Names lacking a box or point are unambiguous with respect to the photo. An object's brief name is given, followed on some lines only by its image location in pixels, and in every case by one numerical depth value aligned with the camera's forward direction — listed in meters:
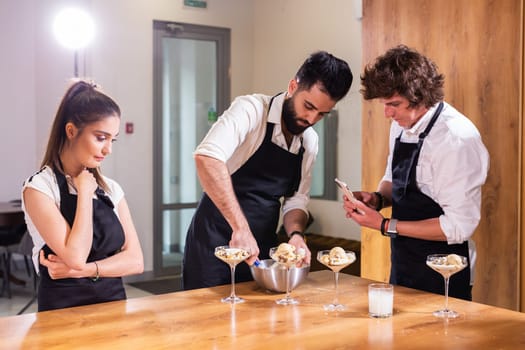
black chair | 6.29
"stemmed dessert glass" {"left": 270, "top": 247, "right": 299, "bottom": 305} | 2.46
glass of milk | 2.25
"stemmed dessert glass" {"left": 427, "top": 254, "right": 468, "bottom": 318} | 2.31
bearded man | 2.79
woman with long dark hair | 2.37
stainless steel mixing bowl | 2.53
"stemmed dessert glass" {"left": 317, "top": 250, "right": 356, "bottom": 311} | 2.38
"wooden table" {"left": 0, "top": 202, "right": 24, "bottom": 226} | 6.05
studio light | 6.68
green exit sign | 7.30
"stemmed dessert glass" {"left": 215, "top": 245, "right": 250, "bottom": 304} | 2.45
